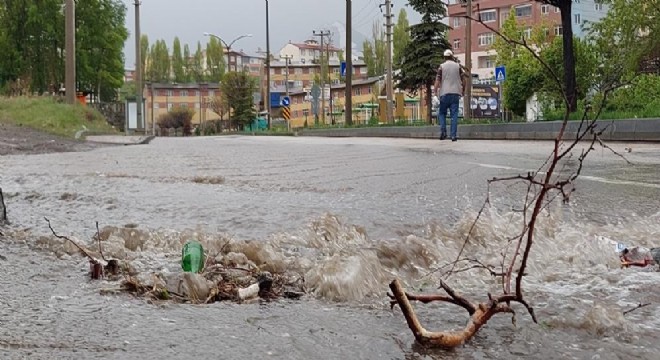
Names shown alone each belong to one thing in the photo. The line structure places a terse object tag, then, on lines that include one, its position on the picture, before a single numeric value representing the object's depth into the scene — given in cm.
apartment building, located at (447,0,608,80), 7675
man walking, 1402
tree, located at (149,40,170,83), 12481
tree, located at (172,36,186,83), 12694
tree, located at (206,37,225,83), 12269
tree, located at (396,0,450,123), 3959
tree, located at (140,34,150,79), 12219
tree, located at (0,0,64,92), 4962
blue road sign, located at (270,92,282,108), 9492
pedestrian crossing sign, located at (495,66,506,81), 2392
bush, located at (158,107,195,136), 8838
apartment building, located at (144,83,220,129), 11125
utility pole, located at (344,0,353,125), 3928
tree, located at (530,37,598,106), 1994
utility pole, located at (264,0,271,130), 6199
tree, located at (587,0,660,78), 2402
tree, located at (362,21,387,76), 9381
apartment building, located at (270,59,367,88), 12912
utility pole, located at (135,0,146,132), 3180
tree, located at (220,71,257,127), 7288
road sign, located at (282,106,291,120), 4772
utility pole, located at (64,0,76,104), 2238
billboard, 3928
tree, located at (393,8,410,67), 8244
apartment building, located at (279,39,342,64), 15325
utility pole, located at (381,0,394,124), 3655
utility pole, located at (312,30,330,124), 8615
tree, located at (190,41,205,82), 12838
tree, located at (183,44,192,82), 12771
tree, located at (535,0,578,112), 1720
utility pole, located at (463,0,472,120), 3042
